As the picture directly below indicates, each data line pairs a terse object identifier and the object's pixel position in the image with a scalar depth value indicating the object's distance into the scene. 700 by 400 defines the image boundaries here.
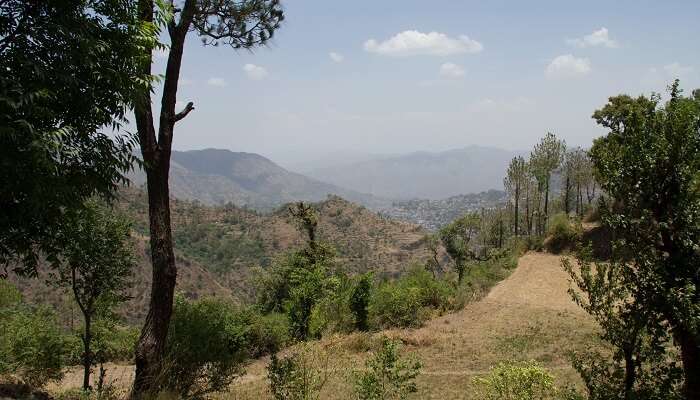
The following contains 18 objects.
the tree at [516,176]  43.97
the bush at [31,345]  15.01
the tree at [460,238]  38.81
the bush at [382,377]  6.21
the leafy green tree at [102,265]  12.96
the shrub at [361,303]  21.45
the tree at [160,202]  7.44
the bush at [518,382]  6.21
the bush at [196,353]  7.95
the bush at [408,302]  20.52
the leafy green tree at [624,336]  6.25
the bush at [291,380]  6.35
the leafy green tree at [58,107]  4.33
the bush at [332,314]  21.00
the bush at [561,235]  29.80
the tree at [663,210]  5.88
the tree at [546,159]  40.53
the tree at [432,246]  49.34
